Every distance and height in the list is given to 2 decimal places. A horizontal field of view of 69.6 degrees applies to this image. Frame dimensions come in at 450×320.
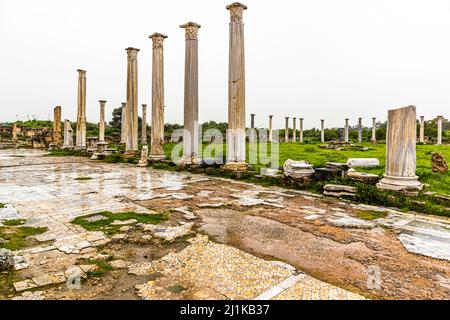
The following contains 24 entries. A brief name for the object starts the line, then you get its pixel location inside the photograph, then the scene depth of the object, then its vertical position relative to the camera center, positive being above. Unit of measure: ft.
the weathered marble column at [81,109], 76.33 +8.69
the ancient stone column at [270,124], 137.61 +9.39
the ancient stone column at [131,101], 58.49 +8.11
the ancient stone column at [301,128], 142.75 +7.82
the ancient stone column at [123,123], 101.09 +6.88
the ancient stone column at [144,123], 108.78 +8.01
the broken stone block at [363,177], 27.12 -2.60
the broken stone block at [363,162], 34.68 -1.76
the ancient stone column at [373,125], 126.00 +8.33
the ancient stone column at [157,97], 51.24 +7.86
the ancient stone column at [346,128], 128.08 +7.27
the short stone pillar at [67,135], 83.61 +2.76
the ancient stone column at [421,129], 114.83 +6.31
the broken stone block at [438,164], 32.55 -1.74
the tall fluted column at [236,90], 38.70 +6.73
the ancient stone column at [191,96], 44.65 +6.90
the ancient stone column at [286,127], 138.16 +8.05
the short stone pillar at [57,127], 90.17 +5.26
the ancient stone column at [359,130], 127.85 +6.52
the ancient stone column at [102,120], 87.06 +7.06
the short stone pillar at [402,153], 24.71 -0.52
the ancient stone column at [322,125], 135.95 +8.97
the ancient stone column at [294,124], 140.57 +9.45
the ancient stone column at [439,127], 104.81 +6.51
